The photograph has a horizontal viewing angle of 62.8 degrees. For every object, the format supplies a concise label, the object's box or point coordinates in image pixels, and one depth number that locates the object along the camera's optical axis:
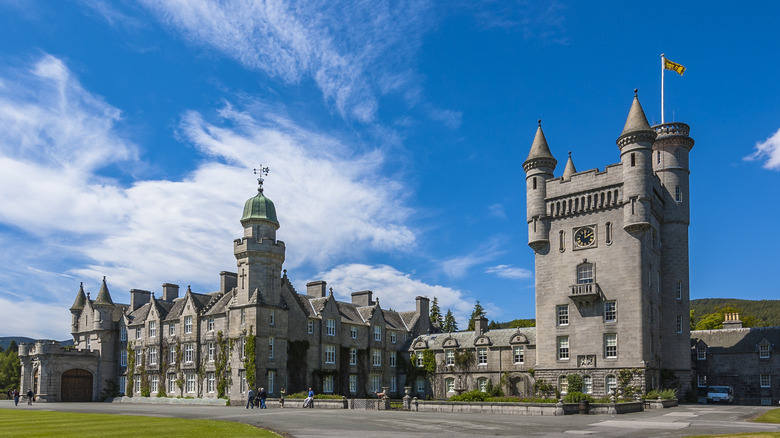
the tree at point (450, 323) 104.12
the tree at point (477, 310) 103.54
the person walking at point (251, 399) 43.69
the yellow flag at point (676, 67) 56.25
